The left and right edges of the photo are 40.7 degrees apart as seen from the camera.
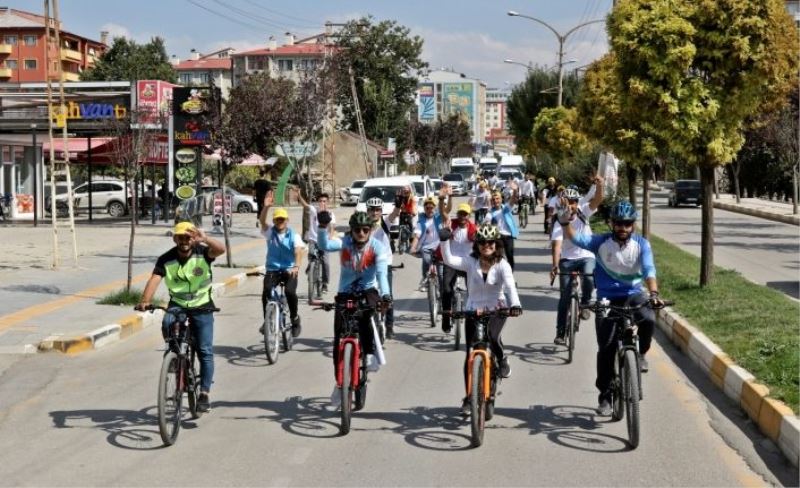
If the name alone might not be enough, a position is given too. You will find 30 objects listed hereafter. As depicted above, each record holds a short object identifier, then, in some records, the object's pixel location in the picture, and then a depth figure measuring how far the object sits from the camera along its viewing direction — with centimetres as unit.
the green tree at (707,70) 1573
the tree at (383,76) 8600
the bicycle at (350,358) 787
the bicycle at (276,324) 1118
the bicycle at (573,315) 1127
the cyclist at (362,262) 910
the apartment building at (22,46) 11012
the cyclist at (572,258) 1198
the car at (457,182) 6719
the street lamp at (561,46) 5553
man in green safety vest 809
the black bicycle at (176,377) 750
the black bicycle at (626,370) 739
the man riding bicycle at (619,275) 816
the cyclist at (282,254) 1174
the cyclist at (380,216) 1256
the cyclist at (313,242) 1644
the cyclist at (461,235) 1256
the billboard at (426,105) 10088
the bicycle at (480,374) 745
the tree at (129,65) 8888
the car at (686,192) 5431
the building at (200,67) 14838
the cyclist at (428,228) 1412
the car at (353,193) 5828
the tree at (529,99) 8225
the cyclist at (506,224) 1541
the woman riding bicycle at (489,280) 810
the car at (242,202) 4888
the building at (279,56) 13475
